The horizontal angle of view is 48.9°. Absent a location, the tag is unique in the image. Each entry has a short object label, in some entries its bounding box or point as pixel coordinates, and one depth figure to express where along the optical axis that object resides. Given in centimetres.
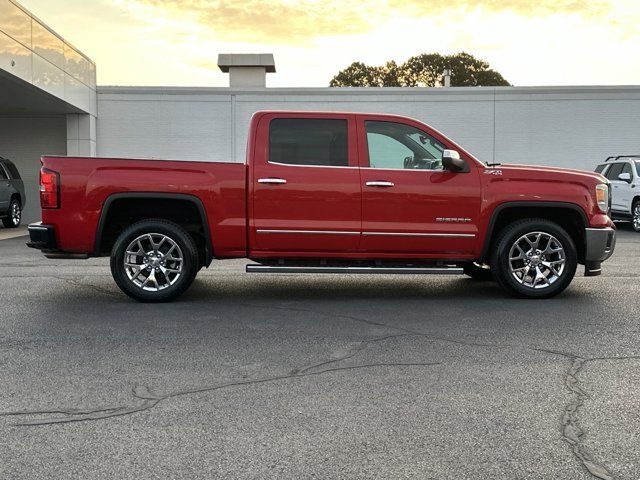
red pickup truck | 742
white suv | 1859
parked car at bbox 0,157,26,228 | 1925
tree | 5866
